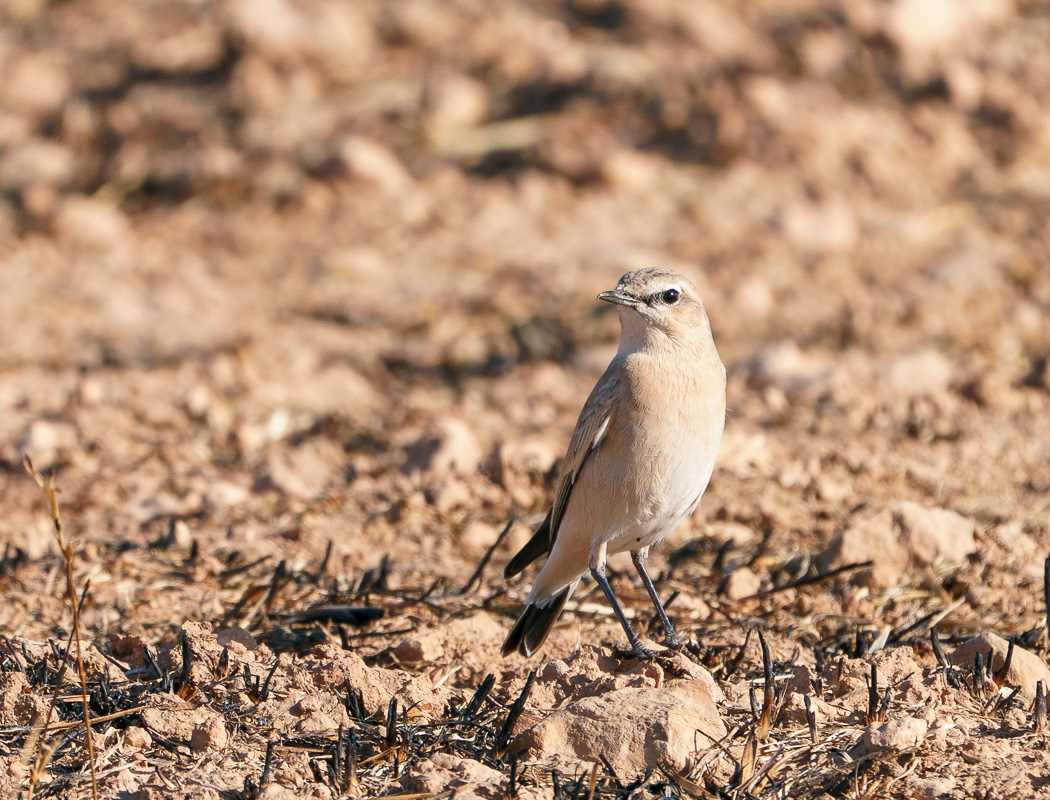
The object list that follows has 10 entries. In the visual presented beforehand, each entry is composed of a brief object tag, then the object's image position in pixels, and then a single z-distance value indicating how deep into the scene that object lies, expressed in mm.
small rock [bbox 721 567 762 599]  10797
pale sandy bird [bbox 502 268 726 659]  9691
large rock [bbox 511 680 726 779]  7285
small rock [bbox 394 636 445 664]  9461
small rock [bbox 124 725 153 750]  7570
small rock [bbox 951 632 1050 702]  8203
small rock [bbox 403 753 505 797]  6996
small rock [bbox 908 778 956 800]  6969
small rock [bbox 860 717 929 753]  7270
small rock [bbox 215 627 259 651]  9086
